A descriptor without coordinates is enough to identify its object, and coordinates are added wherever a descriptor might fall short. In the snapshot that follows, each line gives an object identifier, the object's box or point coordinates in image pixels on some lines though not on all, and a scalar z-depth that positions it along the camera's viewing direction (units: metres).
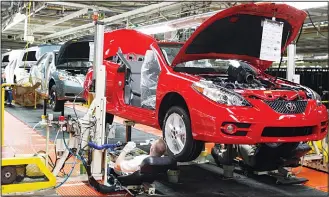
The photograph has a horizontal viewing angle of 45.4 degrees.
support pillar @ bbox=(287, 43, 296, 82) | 6.07
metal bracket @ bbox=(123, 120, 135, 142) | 6.85
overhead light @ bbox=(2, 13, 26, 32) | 9.97
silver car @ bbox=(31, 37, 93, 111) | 9.34
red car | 4.00
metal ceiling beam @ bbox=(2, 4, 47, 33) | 11.31
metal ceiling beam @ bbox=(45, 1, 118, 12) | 10.68
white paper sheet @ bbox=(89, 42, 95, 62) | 9.04
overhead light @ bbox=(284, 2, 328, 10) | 6.10
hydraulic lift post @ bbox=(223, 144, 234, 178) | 5.43
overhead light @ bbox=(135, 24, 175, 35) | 9.27
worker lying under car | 4.79
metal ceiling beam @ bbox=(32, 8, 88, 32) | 11.70
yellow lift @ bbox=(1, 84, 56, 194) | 4.09
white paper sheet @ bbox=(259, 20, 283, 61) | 4.66
